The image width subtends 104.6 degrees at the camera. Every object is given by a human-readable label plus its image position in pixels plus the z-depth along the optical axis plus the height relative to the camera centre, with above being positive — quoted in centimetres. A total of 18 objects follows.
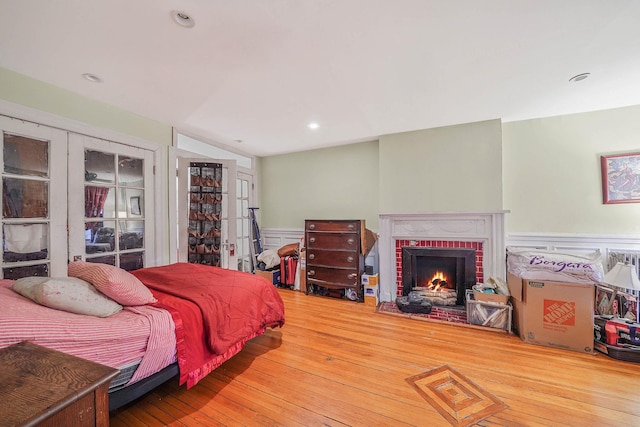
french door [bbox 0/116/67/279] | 211 +17
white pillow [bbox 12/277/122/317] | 139 -45
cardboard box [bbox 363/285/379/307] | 359 -118
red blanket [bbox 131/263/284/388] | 167 -73
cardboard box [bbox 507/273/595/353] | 233 -100
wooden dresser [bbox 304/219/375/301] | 372 -59
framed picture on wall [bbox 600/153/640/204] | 288 +39
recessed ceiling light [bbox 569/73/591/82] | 223 +124
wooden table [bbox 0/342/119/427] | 67 -52
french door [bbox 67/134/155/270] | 251 +16
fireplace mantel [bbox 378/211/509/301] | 321 -27
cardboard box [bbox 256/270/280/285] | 442 -107
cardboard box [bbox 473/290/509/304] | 281 -98
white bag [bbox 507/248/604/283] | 233 -53
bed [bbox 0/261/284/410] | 125 -64
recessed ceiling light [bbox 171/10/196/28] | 151 +124
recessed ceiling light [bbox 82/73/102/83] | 216 +124
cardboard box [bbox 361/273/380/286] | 364 -97
